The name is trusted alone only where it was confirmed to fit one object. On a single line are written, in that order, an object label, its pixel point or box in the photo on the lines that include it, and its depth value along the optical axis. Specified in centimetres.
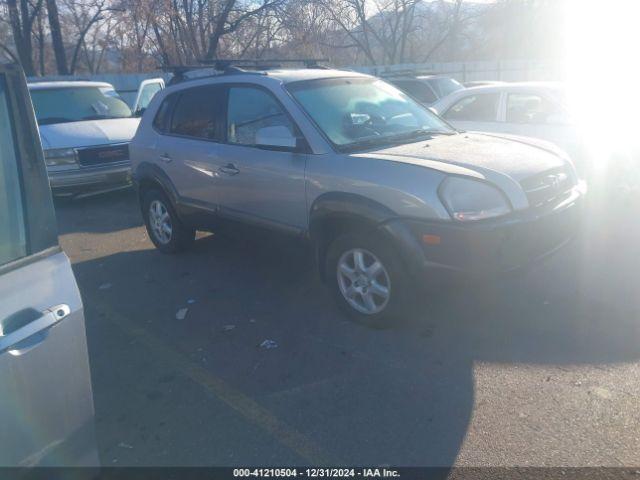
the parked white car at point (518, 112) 750
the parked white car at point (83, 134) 915
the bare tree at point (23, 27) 2295
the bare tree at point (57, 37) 2133
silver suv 393
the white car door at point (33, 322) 204
